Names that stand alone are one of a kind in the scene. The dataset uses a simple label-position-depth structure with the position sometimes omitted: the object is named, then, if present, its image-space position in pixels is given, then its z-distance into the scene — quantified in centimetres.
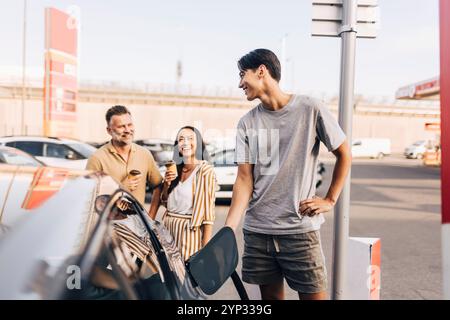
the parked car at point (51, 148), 1013
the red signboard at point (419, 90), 2141
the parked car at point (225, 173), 1080
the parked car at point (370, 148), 3834
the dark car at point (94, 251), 104
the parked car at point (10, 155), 310
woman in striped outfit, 310
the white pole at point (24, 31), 2188
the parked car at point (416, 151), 3688
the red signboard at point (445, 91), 221
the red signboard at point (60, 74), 1666
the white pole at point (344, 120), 307
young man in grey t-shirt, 234
